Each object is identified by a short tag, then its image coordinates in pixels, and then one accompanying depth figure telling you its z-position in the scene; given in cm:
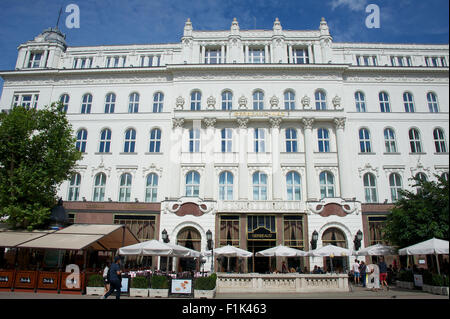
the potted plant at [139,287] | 1792
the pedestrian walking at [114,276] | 1288
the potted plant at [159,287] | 1789
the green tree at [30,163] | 2217
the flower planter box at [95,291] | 1791
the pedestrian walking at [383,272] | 2100
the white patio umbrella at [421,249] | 1242
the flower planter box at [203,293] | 1736
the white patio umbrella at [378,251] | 2323
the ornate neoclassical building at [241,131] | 3016
